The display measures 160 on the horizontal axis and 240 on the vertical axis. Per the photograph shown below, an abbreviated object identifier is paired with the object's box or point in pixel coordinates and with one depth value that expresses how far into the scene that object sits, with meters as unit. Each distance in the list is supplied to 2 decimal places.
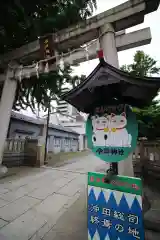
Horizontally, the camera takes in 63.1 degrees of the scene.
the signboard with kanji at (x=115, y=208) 1.48
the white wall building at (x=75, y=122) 26.33
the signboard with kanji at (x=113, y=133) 1.66
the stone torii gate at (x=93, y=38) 3.59
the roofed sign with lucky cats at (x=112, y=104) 1.64
